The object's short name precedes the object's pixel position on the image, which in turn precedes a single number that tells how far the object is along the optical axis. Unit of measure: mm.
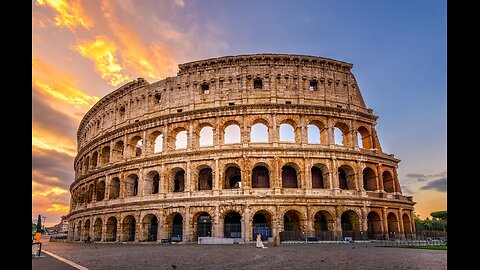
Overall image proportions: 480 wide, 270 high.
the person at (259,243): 19427
